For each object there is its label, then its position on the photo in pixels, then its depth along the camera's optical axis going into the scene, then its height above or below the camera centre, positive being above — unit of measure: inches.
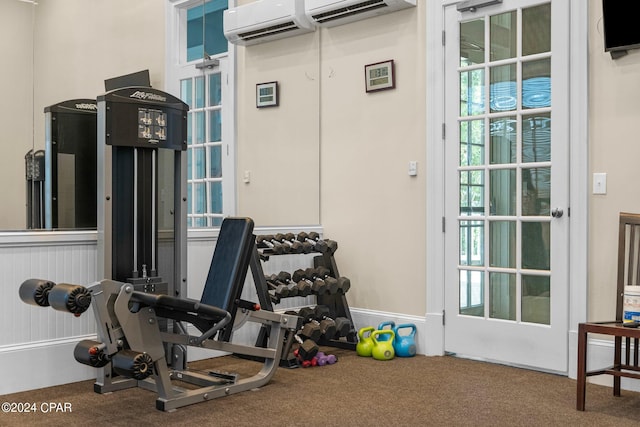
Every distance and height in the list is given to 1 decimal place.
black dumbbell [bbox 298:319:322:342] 181.0 -36.4
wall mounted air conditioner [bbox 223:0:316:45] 219.9 +57.5
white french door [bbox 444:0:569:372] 165.9 +3.4
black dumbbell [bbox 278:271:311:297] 187.6 -25.3
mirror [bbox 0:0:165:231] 162.2 +37.8
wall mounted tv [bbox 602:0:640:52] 151.1 +38.2
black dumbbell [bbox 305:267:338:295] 193.3 -23.6
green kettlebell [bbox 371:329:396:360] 183.9 -41.4
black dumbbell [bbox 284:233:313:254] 195.8 -13.9
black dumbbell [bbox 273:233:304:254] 193.9 -13.7
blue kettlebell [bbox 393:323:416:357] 187.9 -41.3
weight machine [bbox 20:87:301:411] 131.9 -16.6
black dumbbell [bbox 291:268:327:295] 191.6 -24.6
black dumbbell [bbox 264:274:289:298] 184.5 -25.1
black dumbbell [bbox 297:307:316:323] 189.8 -33.2
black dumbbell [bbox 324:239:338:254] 201.8 -14.9
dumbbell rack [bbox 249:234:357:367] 184.1 -29.7
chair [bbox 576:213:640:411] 136.6 -26.3
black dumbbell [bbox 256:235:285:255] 189.9 -13.8
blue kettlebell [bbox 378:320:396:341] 192.0 -37.9
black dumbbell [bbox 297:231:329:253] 201.0 -13.4
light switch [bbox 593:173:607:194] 158.1 +2.8
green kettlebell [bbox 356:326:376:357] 187.9 -41.3
